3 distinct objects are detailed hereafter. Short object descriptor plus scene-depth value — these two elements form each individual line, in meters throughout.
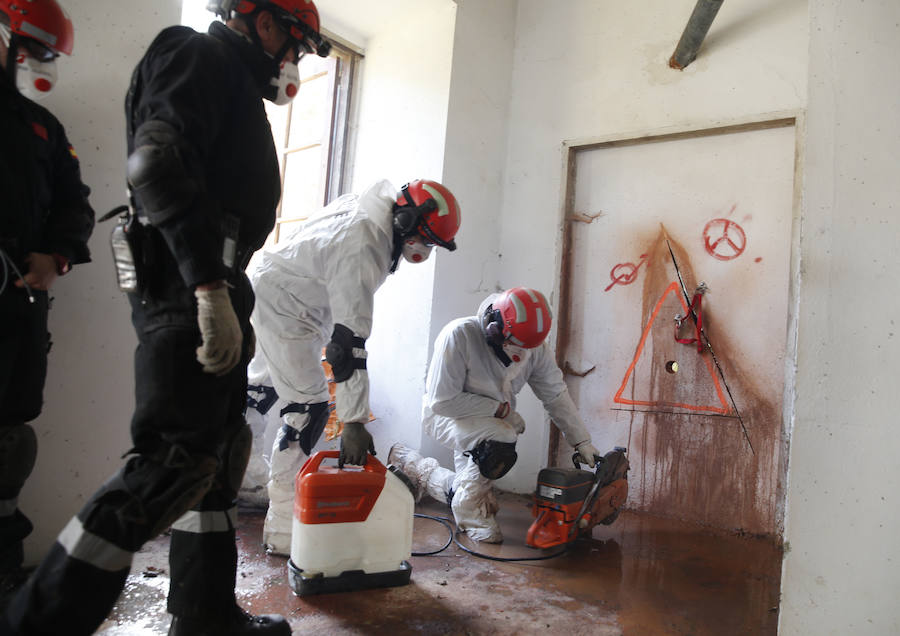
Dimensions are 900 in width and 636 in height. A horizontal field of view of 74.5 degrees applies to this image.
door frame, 3.34
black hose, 2.76
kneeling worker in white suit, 3.06
